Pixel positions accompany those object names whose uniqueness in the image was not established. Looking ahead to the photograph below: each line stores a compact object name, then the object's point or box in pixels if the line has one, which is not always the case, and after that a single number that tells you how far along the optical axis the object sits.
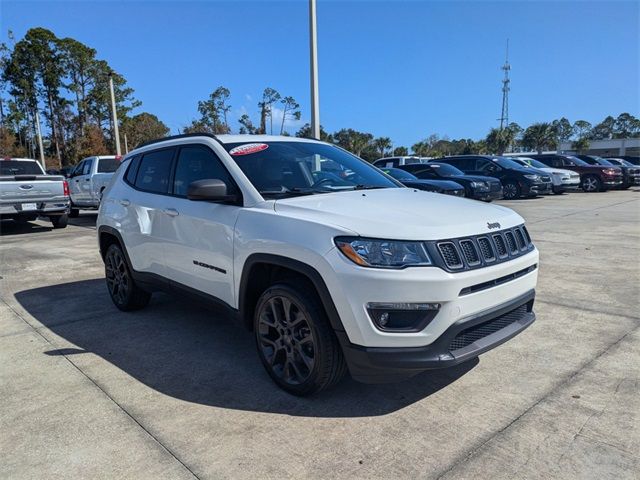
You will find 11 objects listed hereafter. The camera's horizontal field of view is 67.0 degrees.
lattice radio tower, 92.06
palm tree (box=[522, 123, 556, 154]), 78.75
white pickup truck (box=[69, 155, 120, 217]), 13.87
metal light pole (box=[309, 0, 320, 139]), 11.54
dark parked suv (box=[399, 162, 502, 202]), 15.14
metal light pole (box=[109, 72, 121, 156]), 22.84
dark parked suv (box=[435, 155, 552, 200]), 18.27
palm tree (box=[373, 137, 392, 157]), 91.38
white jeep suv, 2.69
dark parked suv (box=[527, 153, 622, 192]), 21.22
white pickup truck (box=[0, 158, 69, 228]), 11.44
